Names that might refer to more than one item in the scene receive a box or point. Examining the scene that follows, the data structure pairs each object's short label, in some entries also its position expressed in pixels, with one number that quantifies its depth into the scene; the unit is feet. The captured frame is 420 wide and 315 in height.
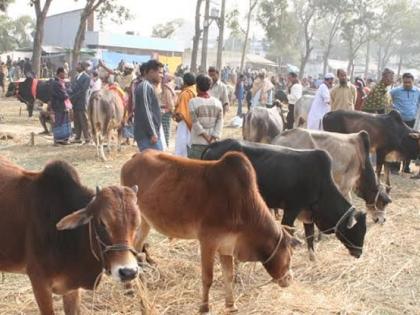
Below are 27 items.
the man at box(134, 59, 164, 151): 18.70
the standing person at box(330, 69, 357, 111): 30.66
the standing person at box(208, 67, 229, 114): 32.14
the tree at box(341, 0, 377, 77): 129.59
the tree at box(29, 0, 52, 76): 62.75
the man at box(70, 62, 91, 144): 35.06
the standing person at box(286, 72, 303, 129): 40.34
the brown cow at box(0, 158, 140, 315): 9.38
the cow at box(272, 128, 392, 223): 20.57
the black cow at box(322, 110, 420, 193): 27.73
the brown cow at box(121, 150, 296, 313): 12.60
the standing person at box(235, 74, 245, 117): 59.12
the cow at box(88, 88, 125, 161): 31.96
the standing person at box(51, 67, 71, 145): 35.27
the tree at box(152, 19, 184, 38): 221.05
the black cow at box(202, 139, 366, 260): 16.28
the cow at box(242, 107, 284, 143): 28.40
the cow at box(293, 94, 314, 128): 37.81
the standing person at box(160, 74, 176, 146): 28.45
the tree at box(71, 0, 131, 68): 63.52
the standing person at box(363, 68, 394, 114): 31.94
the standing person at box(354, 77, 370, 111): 37.45
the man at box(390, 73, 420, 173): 31.38
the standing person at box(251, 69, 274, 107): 39.24
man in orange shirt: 20.62
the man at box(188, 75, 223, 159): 19.15
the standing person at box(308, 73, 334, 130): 29.04
